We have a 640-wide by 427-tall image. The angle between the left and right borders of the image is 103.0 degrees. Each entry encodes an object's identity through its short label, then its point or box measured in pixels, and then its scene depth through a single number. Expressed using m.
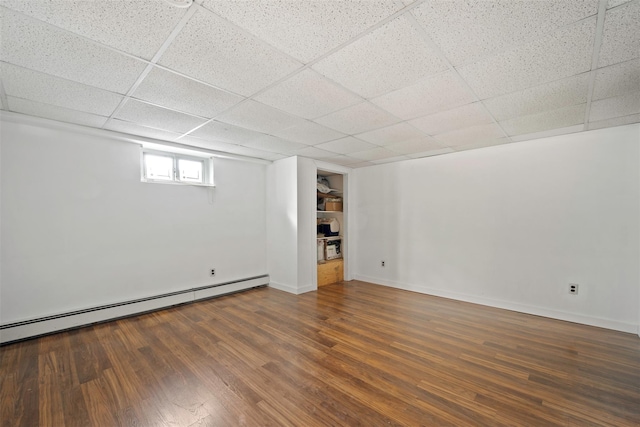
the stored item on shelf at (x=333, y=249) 5.15
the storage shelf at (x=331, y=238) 5.08
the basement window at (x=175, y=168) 3.62
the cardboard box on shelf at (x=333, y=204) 5.27
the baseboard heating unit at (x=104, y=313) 2.63
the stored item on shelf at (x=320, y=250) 5.07
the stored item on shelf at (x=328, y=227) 5.22
